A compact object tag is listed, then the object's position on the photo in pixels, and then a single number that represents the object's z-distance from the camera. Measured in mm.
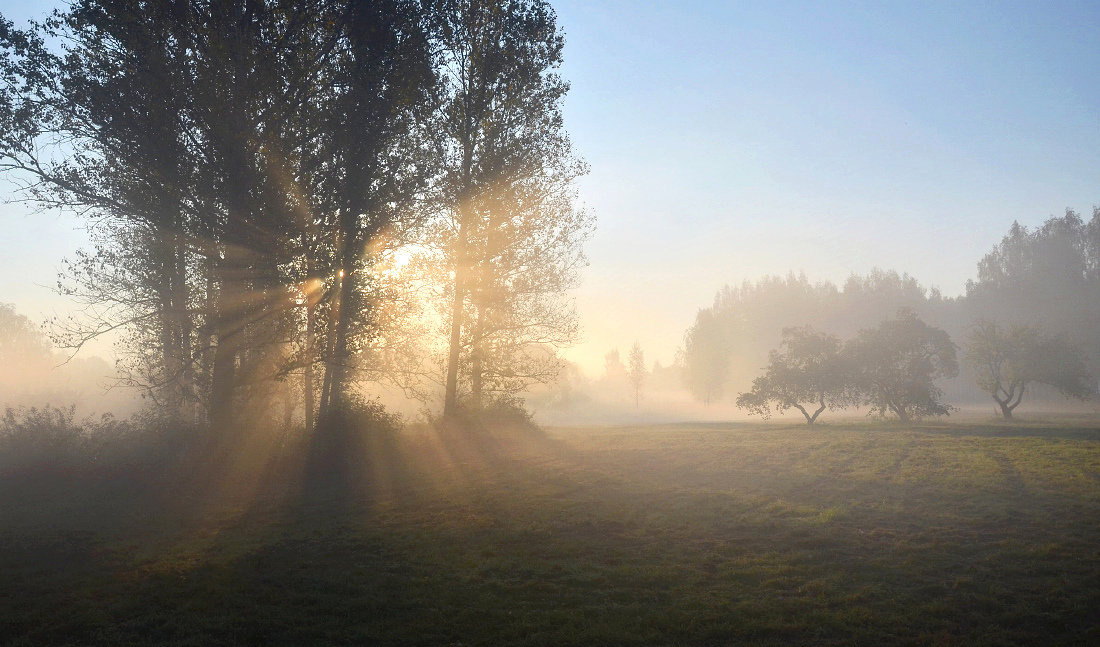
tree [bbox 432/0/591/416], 24547
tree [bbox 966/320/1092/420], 46531
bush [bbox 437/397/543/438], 25547
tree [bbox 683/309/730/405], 101250
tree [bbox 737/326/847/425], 47719
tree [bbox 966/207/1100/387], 88875
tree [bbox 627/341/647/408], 111375
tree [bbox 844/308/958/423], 45594
